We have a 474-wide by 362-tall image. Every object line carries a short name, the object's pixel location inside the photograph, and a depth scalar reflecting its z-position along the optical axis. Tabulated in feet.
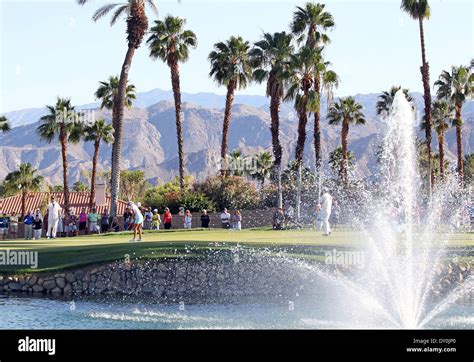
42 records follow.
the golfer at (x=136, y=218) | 107.14
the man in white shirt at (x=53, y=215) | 122.94
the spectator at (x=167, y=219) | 156.41
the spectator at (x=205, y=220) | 161.07
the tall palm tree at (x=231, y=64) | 226.79
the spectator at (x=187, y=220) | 160.15
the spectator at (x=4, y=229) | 157.39
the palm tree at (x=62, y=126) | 237.47
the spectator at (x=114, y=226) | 160.66
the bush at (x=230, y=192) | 186.19
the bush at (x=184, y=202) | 177.17
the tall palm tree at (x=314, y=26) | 195.31
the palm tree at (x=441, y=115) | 262.06
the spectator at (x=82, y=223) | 158.40
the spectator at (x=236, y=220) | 151.33
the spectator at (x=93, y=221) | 157.69
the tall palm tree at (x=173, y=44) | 225.15
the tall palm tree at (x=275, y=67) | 192.54
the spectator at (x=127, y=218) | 155.93
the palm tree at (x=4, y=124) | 195.21
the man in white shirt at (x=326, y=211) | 113.02
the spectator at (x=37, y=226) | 131.34
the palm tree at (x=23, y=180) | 297.94
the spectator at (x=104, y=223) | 157.69
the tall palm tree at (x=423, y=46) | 189.42
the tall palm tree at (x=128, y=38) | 168.86
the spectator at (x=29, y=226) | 136.87
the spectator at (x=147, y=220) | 160.15
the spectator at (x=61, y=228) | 153.48
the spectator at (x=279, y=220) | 153.40
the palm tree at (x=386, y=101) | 259.19
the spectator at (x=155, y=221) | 154.10
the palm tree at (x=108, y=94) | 251.19
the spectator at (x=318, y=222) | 138.16
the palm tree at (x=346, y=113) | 284.41
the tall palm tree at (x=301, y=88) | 186.09
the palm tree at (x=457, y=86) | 239.50
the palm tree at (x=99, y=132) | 245.65
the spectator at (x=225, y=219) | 160.86
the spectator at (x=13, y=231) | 159.66
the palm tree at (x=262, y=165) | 330.75
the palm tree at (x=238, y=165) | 270.05
